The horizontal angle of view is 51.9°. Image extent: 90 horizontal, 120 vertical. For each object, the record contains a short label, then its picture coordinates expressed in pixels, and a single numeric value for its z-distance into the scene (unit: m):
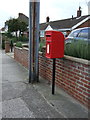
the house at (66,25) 12.78
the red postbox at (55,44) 2.20
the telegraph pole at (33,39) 2.80
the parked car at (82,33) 3.97
